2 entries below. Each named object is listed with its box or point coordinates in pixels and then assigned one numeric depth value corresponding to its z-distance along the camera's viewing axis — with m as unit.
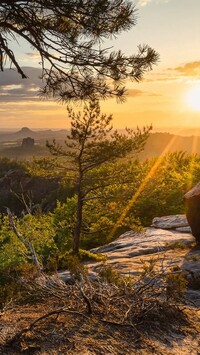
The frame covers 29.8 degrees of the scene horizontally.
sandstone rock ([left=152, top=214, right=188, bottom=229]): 14.08
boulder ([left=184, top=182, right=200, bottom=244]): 10.00
